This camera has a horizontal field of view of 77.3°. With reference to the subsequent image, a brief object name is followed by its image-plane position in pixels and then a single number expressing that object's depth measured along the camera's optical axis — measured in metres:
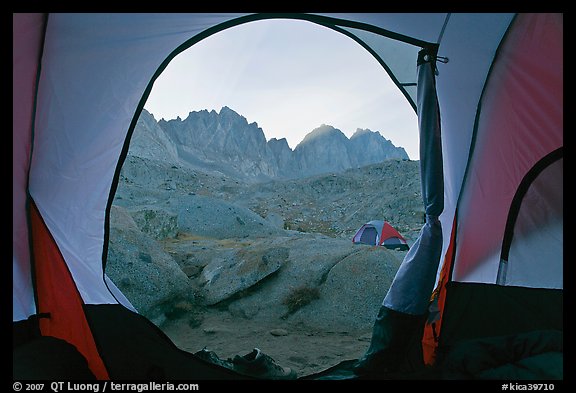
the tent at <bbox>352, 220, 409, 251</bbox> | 10.67
